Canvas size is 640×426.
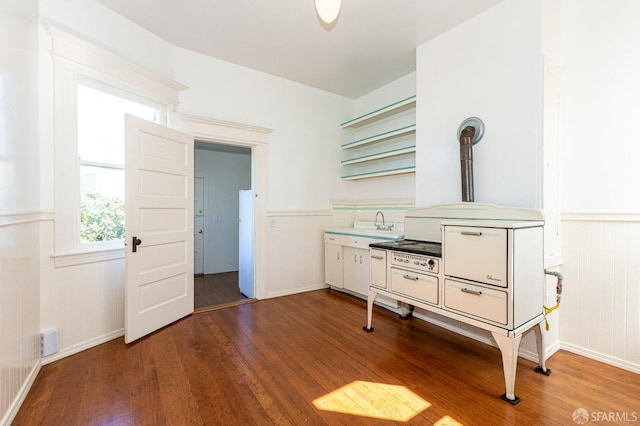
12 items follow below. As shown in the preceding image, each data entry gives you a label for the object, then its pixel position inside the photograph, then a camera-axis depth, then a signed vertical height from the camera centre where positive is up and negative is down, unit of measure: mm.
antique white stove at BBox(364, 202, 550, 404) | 1853 -470
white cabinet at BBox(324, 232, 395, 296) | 3696 -698
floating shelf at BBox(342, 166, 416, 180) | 3514 +527
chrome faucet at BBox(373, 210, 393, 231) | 4062 -227
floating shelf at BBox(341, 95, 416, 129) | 3501 +1362
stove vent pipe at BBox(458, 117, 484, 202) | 2600 +567
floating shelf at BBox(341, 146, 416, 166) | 3489 +764
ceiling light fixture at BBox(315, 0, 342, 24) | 1955 +1429
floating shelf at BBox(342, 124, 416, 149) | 3467 +1014
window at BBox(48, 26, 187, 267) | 2332 +651
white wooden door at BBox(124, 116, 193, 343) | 2613 -160
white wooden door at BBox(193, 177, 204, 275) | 5500 -301
